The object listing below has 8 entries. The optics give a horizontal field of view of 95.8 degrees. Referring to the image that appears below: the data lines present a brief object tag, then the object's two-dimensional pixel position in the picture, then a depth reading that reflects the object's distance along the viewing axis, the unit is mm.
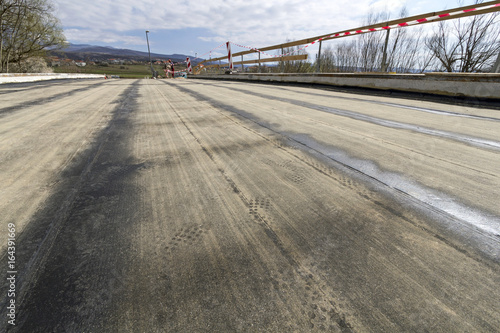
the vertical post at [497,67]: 5370
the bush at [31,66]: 27516
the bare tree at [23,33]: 22266
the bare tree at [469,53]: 12778
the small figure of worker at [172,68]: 35669
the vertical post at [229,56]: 18331
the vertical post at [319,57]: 10228
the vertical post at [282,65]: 14071
